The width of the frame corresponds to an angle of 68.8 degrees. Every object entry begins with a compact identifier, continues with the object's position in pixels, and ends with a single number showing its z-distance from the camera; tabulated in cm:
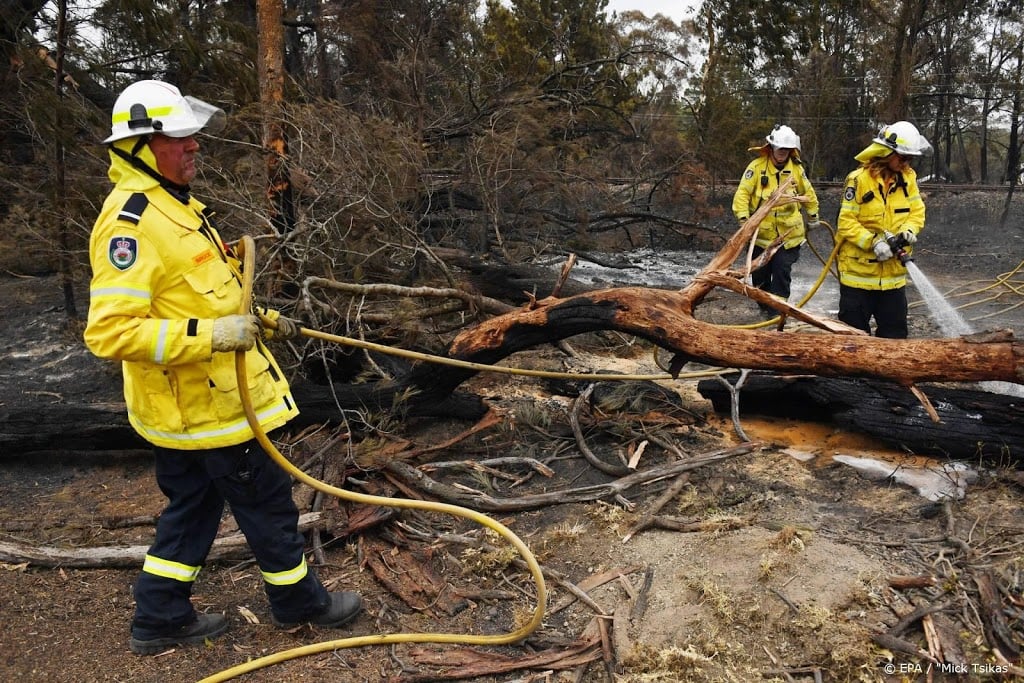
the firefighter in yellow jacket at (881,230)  478
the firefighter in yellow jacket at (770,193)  651
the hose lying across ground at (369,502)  265
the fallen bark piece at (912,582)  283
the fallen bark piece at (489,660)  273
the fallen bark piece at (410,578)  321
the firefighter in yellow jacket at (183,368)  249
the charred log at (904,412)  383
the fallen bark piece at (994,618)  253
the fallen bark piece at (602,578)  319
